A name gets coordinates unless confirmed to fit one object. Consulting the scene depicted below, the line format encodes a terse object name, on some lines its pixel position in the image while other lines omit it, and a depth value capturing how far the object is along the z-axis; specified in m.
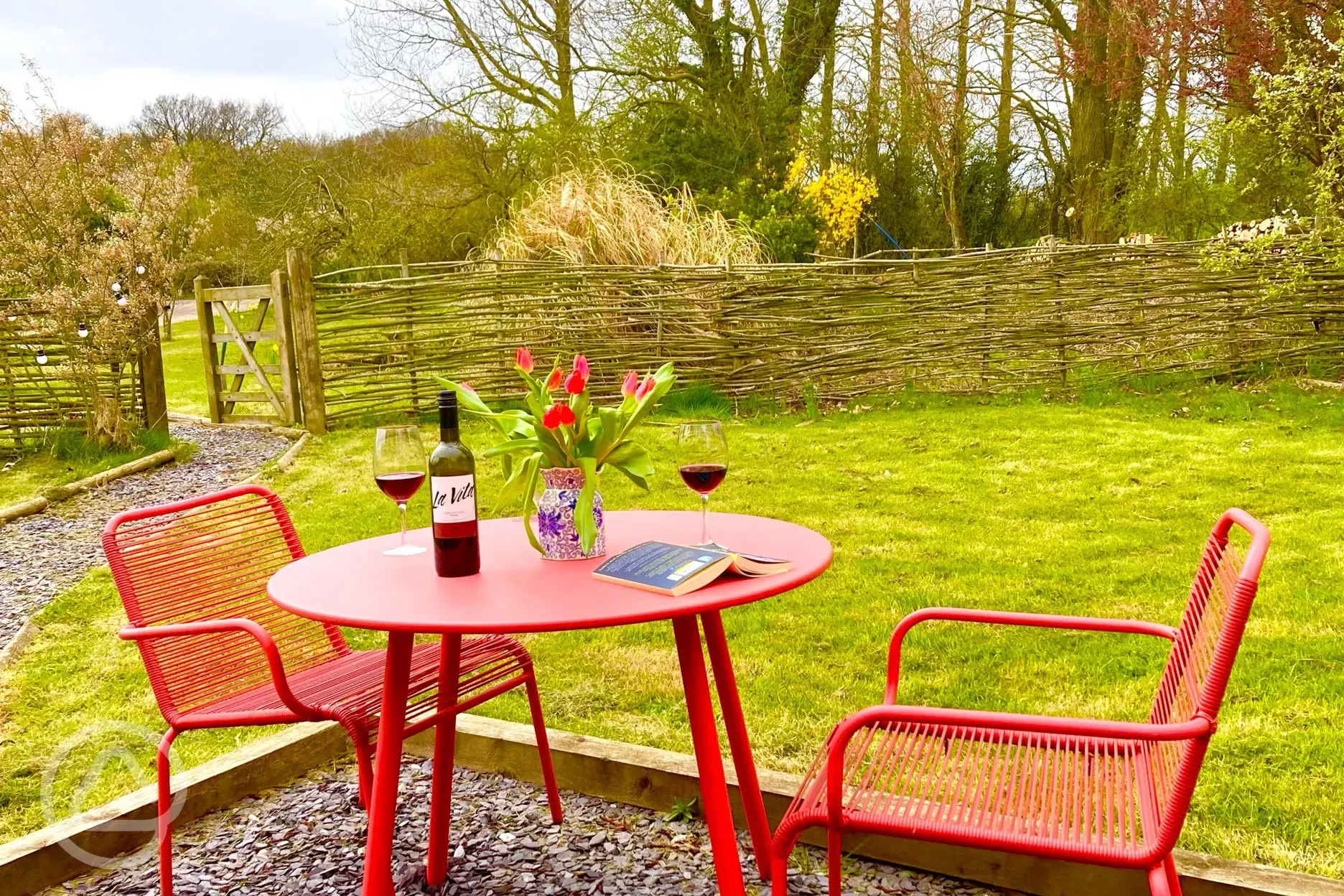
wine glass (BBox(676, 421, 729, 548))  1.78
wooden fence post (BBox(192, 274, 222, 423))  9.14
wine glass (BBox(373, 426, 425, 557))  1.81
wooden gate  8.34
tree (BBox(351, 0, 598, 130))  12.25
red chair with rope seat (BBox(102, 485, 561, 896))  1.97
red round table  1.48
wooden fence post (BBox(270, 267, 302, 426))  8.18
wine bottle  1.65
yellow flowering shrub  12.07
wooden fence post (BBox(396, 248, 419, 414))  8.14
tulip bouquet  1.72
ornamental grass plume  8.39
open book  1.57
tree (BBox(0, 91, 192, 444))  6.93
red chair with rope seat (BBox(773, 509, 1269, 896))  1.33
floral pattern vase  1.75
